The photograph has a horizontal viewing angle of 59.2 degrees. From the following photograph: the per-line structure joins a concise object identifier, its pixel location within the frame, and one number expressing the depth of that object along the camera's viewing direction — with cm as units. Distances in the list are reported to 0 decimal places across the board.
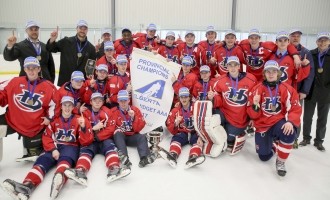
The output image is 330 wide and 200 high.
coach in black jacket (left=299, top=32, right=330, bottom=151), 384
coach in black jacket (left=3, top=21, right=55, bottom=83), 392
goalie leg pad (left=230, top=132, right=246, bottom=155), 361
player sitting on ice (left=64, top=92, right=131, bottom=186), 287
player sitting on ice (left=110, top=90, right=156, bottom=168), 355
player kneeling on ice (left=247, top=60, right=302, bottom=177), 313
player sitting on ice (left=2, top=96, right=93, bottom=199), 284
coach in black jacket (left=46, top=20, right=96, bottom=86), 439
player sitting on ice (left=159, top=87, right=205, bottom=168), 367
